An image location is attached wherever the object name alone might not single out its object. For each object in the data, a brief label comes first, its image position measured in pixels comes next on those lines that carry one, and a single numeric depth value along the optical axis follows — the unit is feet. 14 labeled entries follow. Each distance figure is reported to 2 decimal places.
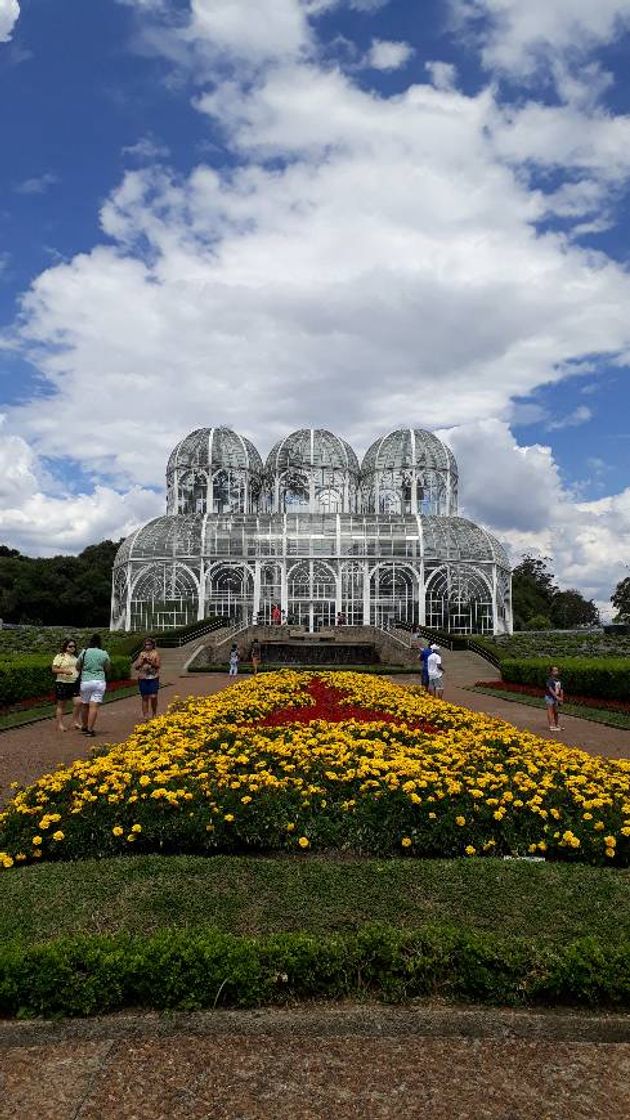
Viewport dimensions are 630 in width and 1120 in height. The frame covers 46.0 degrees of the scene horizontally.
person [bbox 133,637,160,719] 41.98
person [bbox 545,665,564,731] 42.24
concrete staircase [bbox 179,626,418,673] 100.73
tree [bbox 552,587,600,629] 287.48
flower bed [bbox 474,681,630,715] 53.42
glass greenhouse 141.59
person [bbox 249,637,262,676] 80.59
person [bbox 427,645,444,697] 52.60
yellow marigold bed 20.39
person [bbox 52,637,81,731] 41.88
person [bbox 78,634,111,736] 39.83
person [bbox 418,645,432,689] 54.19
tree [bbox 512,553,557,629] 230.73
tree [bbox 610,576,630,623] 208.17
